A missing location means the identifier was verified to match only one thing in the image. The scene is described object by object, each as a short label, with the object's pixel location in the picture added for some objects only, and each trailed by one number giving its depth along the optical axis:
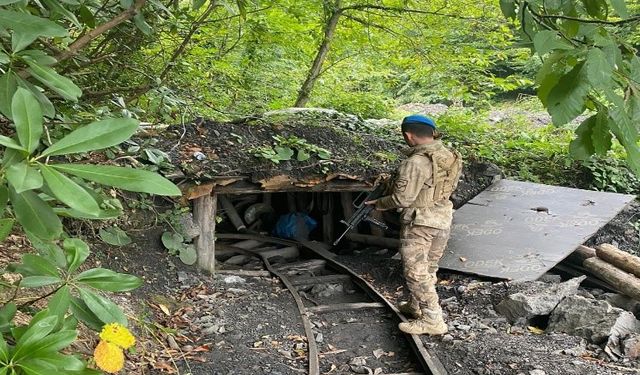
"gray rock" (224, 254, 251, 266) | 8.80
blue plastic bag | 10.23
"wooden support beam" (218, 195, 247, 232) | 10.23
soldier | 5.57
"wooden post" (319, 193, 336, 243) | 10.39
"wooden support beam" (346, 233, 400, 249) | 8.99
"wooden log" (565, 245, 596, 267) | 7.40
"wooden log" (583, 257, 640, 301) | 6.34
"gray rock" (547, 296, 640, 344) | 5.34
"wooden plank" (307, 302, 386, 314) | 6.64
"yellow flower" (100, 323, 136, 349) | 1.60
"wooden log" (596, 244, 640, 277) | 6.64
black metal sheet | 6.93
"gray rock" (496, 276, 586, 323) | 5.89
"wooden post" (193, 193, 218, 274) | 7.26
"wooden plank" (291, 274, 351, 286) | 7.71
